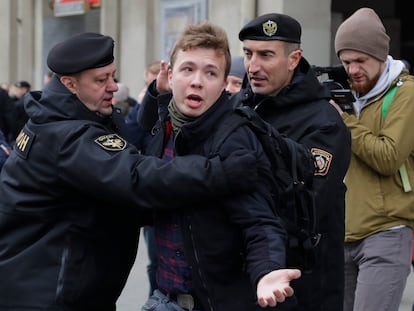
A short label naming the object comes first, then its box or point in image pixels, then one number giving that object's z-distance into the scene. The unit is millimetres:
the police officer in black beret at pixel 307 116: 7527
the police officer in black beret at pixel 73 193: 6270
